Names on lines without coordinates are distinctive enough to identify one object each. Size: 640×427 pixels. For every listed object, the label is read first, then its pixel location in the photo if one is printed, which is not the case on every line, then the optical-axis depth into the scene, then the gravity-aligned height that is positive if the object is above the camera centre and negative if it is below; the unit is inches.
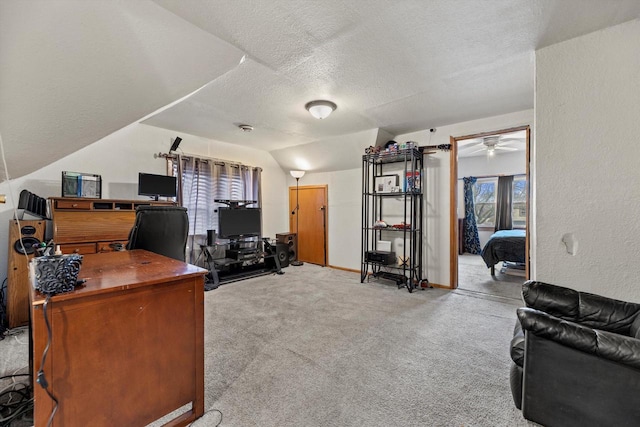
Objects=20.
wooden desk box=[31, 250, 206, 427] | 44.4 -25.1
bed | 183.3 -24.8
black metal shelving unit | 169.0 -0.1
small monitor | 146.6 +17.5
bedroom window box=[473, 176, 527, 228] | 278.8 +15.2
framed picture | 179.5 +22.0
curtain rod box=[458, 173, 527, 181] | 273.5 +42.0
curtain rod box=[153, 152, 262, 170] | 168.6 +40.0
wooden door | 230.5 -6.0
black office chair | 96.2 -5.7
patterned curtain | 295.1 -6.1
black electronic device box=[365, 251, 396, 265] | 174.2 -28.2
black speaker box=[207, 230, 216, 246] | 180.1 -15.4
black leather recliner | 48.8 -31.2
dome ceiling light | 127.5 +51.8
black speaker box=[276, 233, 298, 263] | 229.3 -23.2
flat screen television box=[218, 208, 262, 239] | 187.1 -5.3
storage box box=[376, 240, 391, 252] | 182.5 -21.5
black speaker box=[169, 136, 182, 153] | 166.7 +45.7
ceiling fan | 216.1 +62.6
